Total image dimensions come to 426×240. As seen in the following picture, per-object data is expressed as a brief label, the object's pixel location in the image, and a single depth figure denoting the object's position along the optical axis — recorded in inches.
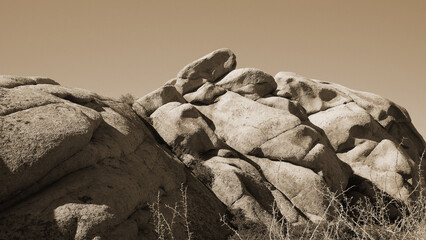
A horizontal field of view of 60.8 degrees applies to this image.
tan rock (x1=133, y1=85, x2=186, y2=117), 705.6
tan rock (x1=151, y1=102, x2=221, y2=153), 647.1
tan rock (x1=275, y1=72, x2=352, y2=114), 922.1
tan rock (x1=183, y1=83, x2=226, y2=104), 828.0
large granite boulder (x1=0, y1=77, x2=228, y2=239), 351.6
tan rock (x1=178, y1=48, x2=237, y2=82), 880.9
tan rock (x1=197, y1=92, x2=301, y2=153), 721.6
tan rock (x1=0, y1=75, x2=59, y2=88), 468.3
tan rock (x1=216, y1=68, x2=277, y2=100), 853.8
